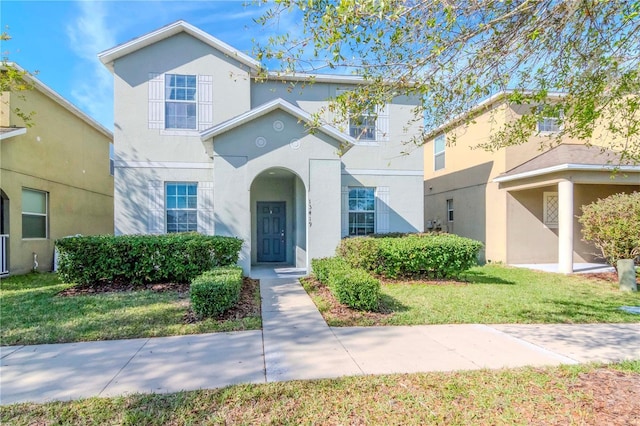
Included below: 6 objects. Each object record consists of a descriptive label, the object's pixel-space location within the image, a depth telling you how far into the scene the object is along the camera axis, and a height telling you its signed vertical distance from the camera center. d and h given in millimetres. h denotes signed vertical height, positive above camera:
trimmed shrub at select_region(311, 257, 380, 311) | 6598 -1489
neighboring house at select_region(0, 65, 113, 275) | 11289 +1364
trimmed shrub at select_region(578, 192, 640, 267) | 9766 -422
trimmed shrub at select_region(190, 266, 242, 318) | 6191 -1503
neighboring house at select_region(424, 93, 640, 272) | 11828 +824
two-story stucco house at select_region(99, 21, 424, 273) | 10203 +1770
